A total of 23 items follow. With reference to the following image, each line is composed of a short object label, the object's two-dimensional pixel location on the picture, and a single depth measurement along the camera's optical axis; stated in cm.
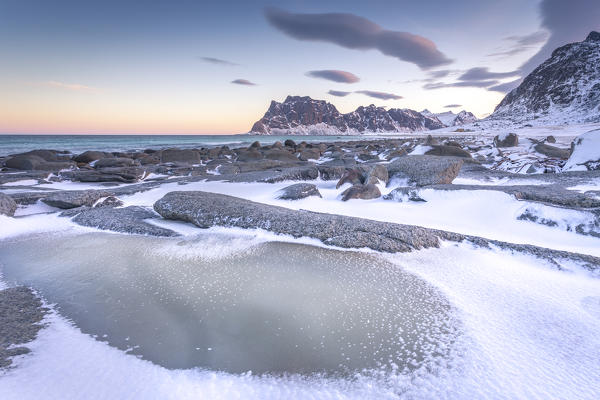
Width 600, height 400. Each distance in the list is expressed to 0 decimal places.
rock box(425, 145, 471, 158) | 1334
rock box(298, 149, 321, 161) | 1891
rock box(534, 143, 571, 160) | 1384
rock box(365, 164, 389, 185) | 802
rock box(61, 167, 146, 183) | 1077
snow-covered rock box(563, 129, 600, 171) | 862
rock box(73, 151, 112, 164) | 1660
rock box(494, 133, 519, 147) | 1989
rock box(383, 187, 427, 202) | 640
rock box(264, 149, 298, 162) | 1692
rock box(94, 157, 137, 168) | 1445
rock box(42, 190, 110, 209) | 616
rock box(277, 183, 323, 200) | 679
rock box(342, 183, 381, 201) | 680
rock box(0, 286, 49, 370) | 200
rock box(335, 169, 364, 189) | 834
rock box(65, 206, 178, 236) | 470
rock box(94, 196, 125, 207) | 653
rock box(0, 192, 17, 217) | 543
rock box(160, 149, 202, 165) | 1756
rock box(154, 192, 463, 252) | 386
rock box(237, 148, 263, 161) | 1747
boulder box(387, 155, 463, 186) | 757
